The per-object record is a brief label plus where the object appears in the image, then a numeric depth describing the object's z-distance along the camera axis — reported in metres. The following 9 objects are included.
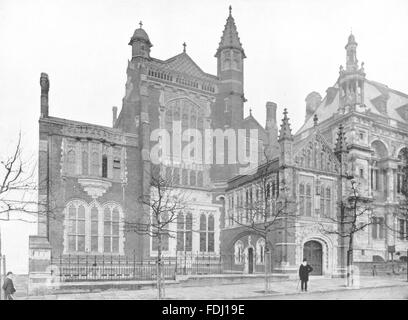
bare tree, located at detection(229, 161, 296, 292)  28.86
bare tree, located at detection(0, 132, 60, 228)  15.33
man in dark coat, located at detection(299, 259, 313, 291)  21.66
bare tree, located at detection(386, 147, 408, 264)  40.41
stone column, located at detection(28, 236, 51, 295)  20.69
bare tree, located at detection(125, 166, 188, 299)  32.47
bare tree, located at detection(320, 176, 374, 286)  30.54
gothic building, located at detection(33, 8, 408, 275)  30.73
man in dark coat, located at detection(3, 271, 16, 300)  16.08
